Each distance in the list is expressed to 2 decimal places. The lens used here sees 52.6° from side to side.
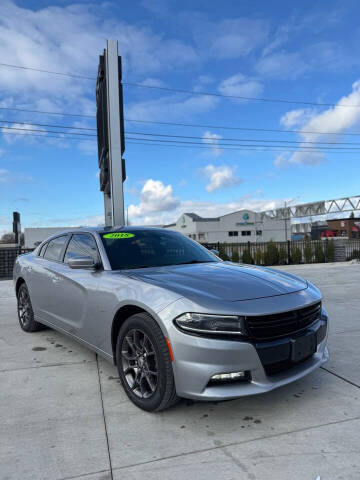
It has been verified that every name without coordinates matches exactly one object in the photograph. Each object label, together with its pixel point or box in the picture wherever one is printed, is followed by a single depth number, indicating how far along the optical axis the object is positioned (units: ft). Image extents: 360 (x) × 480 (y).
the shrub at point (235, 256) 60.53
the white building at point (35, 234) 129.80
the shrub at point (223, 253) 57.39
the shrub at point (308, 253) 61.31
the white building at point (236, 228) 220.84
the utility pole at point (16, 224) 58.59
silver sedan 7.88
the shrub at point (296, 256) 60.70
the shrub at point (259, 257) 59.72
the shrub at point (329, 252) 62.54
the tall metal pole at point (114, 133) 30.42
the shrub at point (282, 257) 60.44
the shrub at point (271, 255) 59.62
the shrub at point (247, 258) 59.31
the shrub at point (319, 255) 62.54
